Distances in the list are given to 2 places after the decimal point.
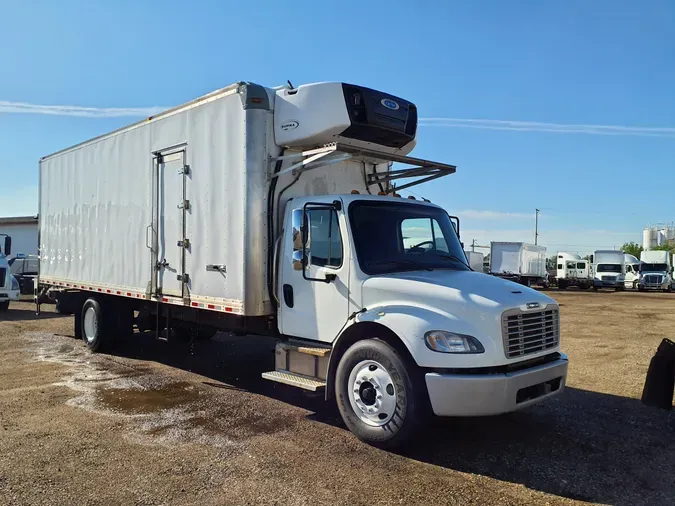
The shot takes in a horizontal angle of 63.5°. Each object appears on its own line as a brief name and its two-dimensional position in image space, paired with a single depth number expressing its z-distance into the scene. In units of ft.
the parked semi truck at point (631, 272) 143.19
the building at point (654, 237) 311.33
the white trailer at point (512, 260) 128.57
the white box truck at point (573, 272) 145.18
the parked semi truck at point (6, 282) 56.90
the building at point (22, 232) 113.39
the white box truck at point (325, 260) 16.12
